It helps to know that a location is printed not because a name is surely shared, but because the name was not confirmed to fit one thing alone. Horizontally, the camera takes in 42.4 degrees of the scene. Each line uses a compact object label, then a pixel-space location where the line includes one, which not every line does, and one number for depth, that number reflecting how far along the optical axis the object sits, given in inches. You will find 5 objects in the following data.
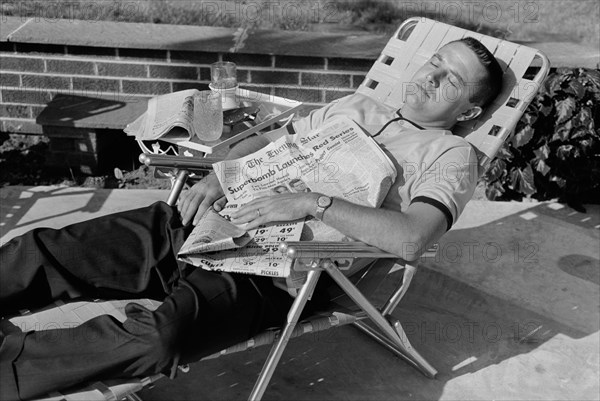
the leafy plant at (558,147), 170.6
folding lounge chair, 104.0
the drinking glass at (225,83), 147.8
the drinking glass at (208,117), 135.4
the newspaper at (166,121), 134.6
